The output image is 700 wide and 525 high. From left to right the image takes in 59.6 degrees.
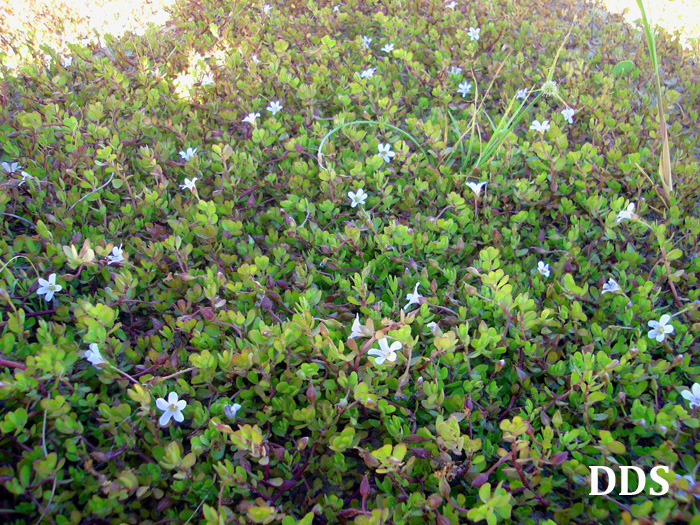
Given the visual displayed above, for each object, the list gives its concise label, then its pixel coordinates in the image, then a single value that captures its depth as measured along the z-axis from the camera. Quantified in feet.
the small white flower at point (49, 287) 0.88
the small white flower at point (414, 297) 0.91
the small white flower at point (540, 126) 1.15
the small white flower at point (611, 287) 0.92
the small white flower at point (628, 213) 0.96
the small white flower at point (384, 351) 0.79
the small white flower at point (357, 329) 0.81
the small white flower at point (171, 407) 0.77
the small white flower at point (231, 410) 0.78
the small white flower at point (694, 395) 0.78
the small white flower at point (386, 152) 1.14
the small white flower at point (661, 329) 0.86
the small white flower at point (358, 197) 1.05
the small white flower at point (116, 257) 0.92
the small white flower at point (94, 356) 0.78
